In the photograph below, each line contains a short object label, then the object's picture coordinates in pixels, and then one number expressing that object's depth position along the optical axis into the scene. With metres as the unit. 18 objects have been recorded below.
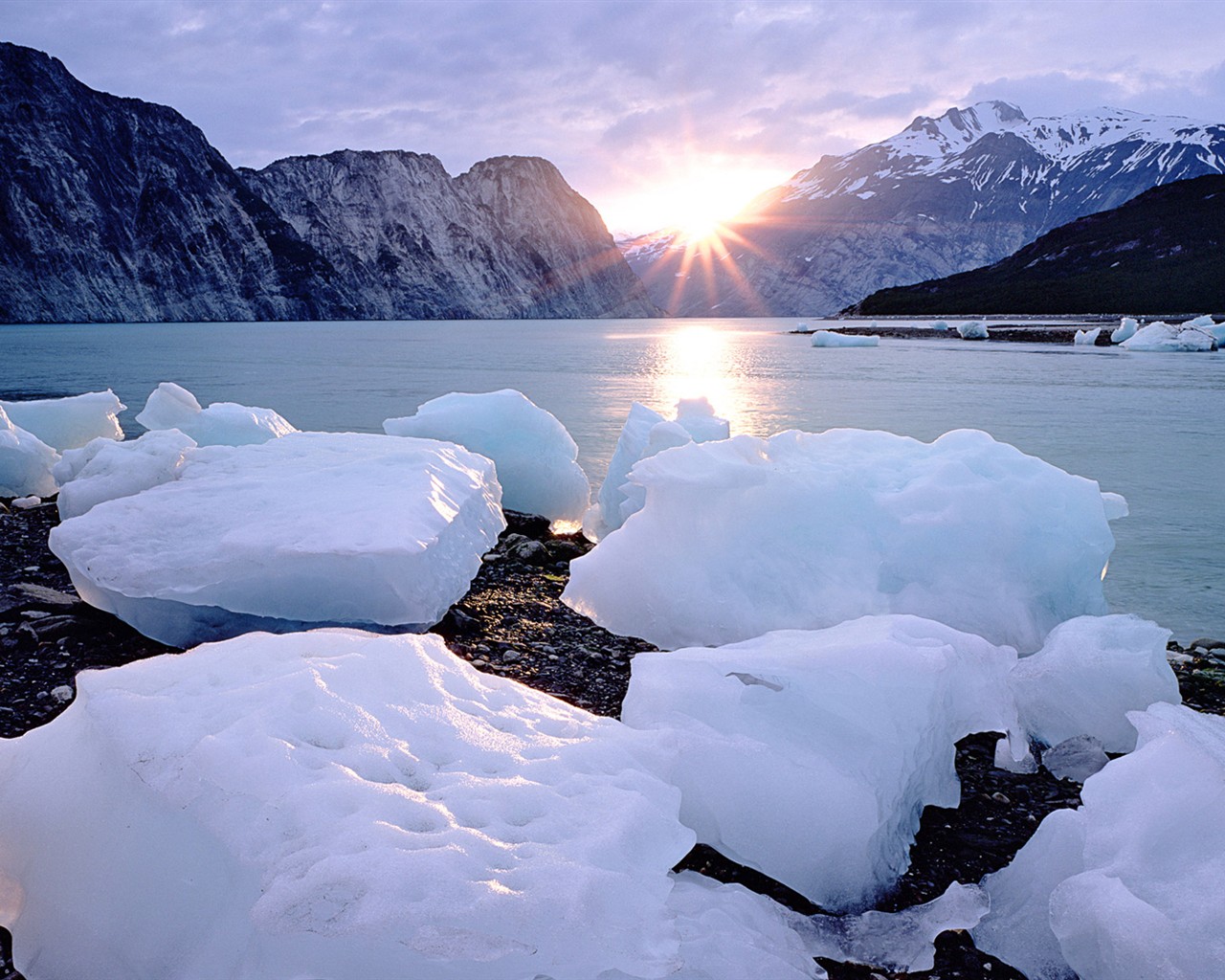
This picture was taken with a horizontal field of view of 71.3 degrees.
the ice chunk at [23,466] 8.54
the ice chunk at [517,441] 8.27
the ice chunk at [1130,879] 2.18
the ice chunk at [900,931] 2.45
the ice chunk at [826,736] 2.72
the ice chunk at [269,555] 3.95
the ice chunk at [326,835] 1.74
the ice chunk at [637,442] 7.05
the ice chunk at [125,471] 5.64
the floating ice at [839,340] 49.38
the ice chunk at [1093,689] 3.75
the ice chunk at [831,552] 4.66
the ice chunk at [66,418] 10.62
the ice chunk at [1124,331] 45.88
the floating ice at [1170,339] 40.56
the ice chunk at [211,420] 8.50
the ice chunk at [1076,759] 3.53
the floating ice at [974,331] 52.38
